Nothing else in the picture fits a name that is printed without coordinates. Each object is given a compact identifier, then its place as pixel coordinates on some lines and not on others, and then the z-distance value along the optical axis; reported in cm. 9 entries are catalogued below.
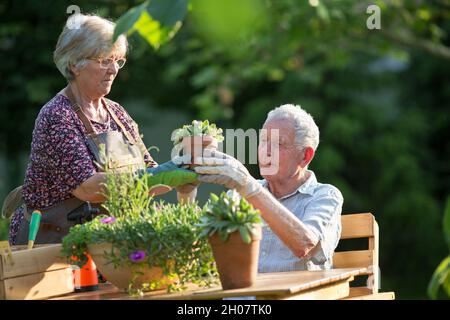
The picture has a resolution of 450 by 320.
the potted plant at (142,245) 489
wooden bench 640
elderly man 568
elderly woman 634
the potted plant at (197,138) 559
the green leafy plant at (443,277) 239
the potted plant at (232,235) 471
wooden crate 493
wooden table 460
